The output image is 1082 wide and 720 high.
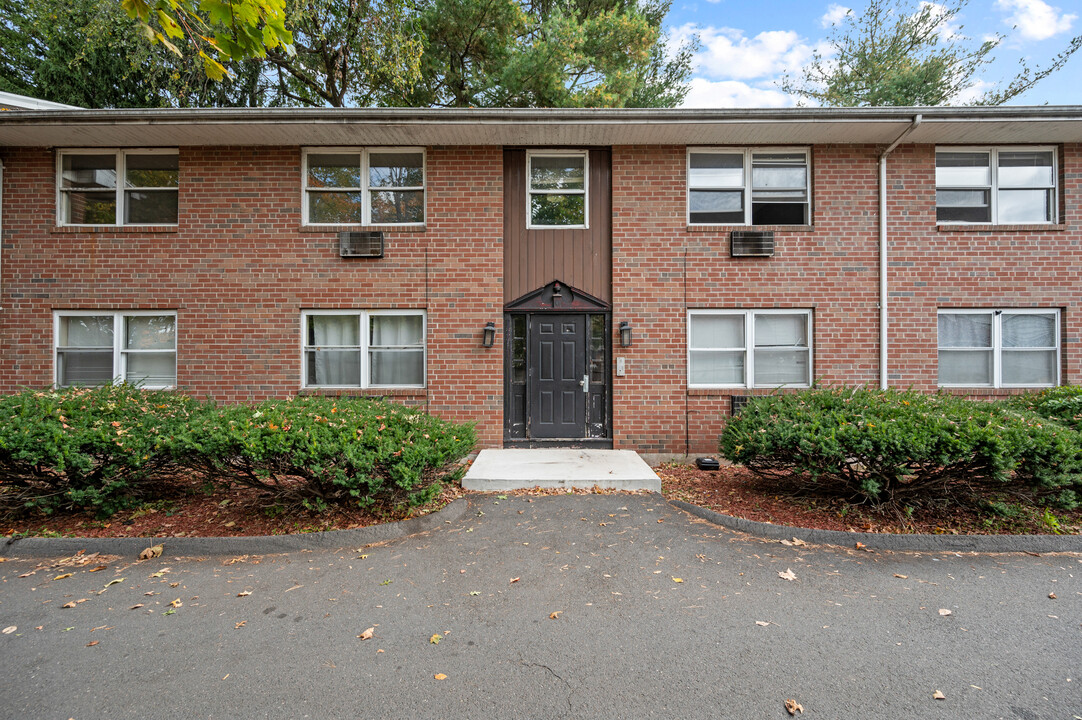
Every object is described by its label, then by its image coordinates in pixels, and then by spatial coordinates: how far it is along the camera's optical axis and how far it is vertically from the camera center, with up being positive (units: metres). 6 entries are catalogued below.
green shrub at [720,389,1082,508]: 4.34 -0.77
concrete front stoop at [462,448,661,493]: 5.97 -1.39
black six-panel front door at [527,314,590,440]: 7.93 -0.19
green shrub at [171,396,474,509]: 4.32 -0.81
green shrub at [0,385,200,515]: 4.34 -0.80
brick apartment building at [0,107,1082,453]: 7.82 +1.50
